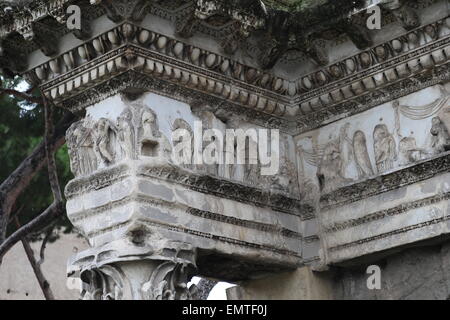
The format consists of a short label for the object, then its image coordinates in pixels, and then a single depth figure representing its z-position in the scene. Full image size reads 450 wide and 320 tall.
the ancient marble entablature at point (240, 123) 8.84
